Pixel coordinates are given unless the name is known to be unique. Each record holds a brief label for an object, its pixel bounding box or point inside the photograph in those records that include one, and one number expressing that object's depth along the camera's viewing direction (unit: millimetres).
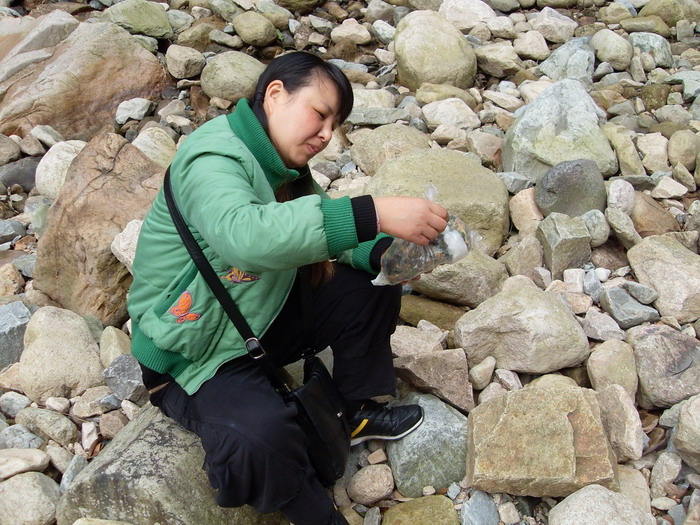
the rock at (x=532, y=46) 6453
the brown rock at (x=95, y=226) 3461
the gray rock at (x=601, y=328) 2912
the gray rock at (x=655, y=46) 6145
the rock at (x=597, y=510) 1992
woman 1716
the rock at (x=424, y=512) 2238
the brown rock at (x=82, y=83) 5961
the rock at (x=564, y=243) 3438
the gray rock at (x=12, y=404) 2803
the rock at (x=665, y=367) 2572
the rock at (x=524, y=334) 2711
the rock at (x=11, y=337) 3174
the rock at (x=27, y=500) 2230
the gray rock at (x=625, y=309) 3012
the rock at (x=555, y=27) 6730
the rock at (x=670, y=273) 3068
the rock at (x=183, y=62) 6539
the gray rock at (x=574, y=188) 3750
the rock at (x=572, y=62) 5867
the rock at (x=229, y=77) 6144
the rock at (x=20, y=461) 2330
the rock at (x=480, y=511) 2217
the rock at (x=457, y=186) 3705
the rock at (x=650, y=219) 3680
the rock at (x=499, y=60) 6148
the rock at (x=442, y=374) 2619
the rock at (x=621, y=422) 2344
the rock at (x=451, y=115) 5148
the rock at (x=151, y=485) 2059
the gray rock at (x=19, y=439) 2566
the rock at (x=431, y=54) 5980
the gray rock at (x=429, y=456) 2414
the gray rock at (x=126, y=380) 2758
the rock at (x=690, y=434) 2189
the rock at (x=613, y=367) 2625
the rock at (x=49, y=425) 2600
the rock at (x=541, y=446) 2166
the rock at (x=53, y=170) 4836
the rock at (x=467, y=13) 7074
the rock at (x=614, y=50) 6023
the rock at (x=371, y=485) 2379
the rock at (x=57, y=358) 2854
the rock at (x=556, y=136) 4254
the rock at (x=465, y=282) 3185
